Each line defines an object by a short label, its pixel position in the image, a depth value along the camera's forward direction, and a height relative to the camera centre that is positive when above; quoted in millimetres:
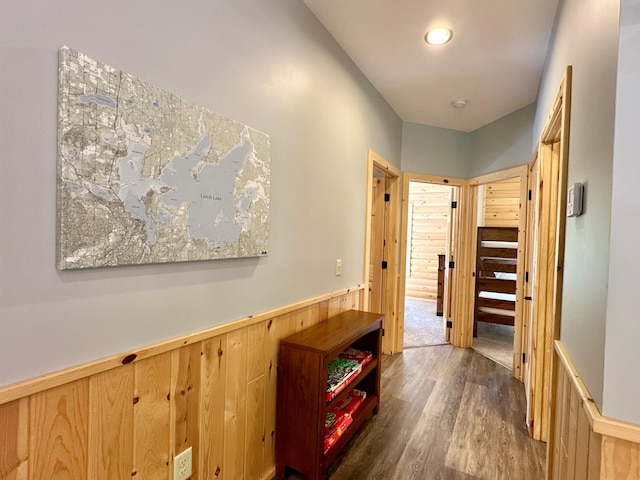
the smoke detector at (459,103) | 3066 +1254
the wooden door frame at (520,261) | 3107 -237
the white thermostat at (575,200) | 1156 +139
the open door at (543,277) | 2111 -270
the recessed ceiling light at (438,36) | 2061 +1279
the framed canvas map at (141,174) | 903 +179
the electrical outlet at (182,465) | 1254 -920
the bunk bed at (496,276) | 4402 -560
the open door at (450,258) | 4016 -288
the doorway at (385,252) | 3613 -207
